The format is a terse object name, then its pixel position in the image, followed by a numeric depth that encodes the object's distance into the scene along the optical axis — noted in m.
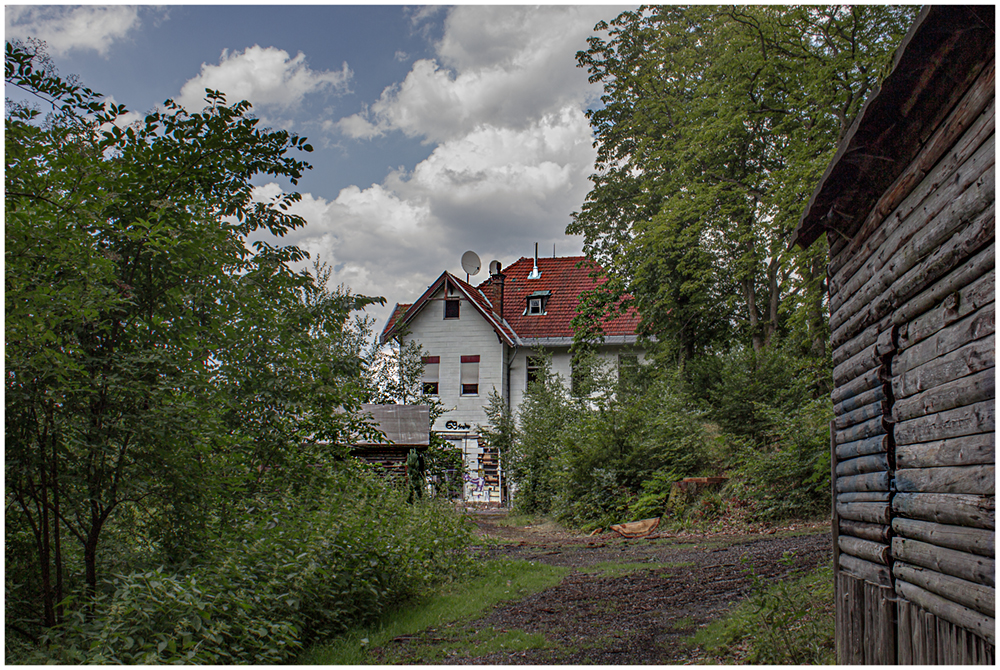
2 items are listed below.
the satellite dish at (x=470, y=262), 25.66
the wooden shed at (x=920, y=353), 3.09
